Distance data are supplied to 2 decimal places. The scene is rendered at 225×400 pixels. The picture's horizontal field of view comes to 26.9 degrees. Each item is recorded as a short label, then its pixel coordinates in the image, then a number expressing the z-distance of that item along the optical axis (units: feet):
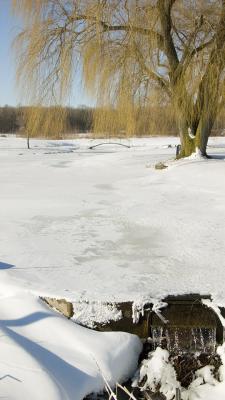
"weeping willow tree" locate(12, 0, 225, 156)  26.89
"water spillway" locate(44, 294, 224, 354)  9.66
